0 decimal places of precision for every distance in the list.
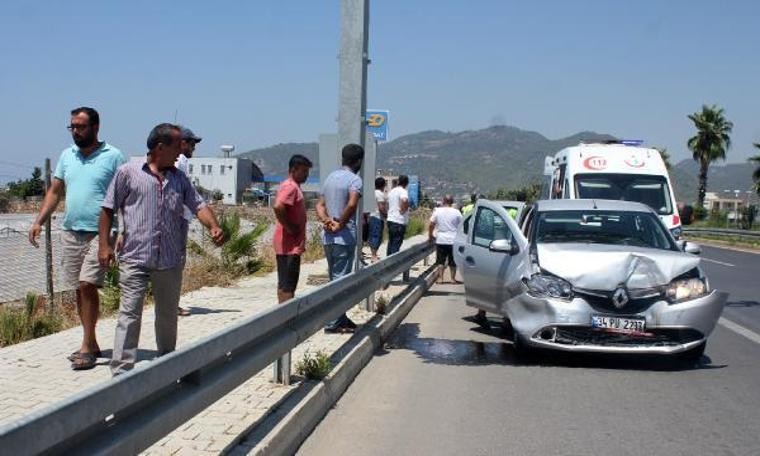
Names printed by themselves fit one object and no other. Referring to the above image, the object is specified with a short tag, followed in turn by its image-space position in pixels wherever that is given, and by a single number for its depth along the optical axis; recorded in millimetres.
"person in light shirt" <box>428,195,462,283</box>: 16078
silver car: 7828
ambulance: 17719
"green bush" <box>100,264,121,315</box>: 10062
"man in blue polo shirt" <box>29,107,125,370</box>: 6500
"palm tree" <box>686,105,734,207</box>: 65125
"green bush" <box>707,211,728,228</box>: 55394
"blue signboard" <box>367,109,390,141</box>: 15977
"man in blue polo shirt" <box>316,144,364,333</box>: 8742
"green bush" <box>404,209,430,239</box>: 32397
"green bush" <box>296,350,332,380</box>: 6453
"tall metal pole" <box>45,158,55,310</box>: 9195
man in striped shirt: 5570
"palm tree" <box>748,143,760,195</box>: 57281
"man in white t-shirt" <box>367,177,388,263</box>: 16438
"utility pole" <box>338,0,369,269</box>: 10555
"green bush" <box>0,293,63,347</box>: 8242
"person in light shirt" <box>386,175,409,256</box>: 15734
